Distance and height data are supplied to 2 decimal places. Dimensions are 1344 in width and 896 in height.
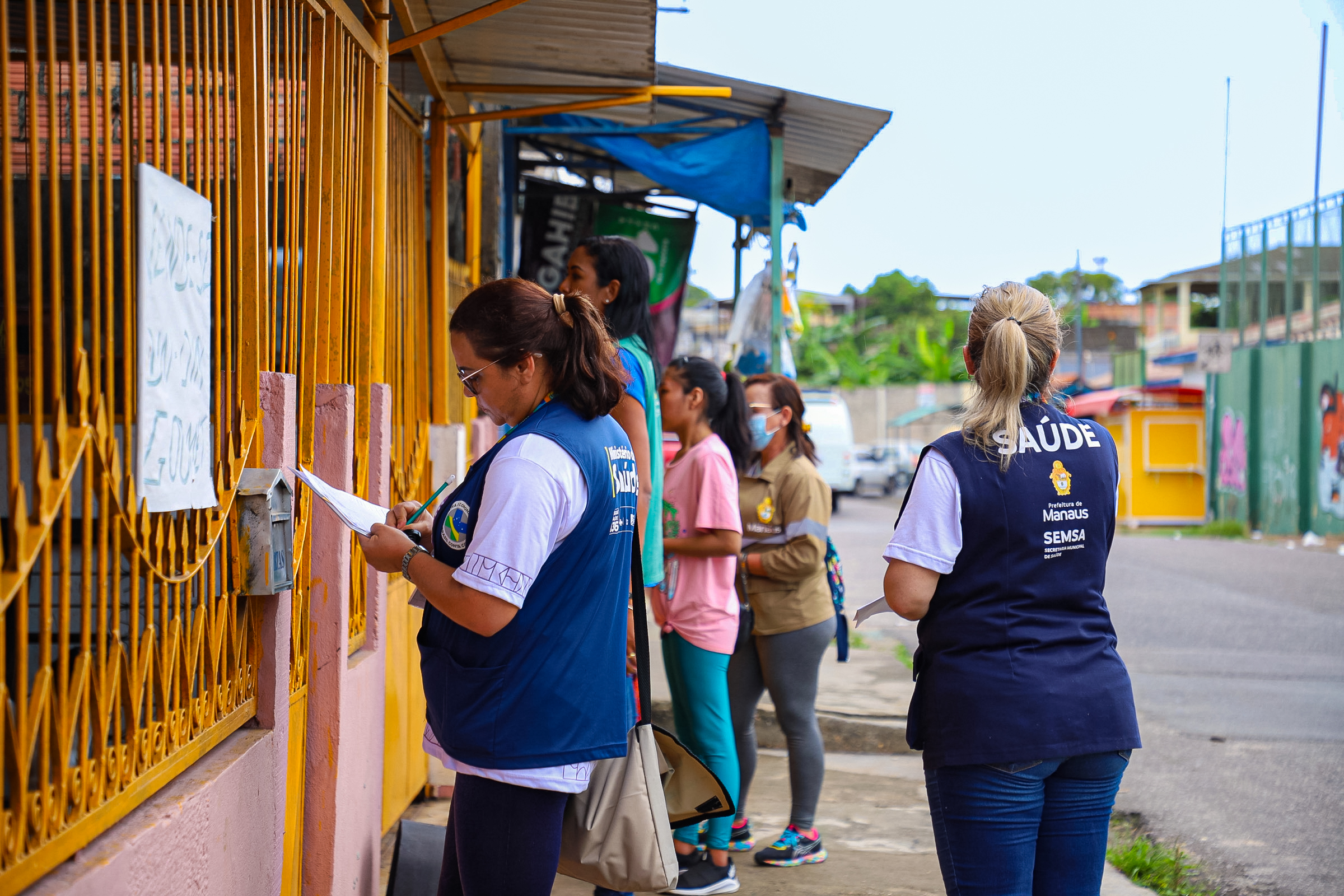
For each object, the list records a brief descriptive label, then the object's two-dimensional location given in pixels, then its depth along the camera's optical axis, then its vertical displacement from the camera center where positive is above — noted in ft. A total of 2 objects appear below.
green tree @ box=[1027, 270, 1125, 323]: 222.07 +22.50
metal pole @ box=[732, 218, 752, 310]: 30.09 +3.69
